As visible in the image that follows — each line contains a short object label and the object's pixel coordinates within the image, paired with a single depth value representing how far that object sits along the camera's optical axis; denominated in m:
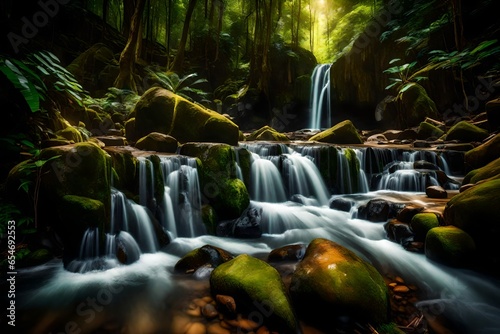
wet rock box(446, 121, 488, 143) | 9.25
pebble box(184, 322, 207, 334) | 2.49
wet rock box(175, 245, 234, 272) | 3.72
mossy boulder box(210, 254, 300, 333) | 2.46
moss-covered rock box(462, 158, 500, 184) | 5.06
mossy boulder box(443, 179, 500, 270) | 3.41
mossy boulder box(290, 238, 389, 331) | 2.47
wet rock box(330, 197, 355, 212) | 6.74
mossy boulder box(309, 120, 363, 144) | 11.52
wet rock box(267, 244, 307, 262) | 4.05
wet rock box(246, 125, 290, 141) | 12.12
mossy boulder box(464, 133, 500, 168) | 6.41
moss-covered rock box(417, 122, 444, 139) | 11.77
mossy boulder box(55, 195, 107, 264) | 3.64
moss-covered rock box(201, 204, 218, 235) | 5.42
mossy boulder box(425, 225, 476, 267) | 3.62
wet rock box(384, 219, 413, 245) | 4.58
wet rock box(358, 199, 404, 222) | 5.59
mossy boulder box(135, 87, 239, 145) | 8.47
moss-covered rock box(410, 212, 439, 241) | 4.29
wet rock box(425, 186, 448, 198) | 6.27
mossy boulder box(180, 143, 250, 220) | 5.79
